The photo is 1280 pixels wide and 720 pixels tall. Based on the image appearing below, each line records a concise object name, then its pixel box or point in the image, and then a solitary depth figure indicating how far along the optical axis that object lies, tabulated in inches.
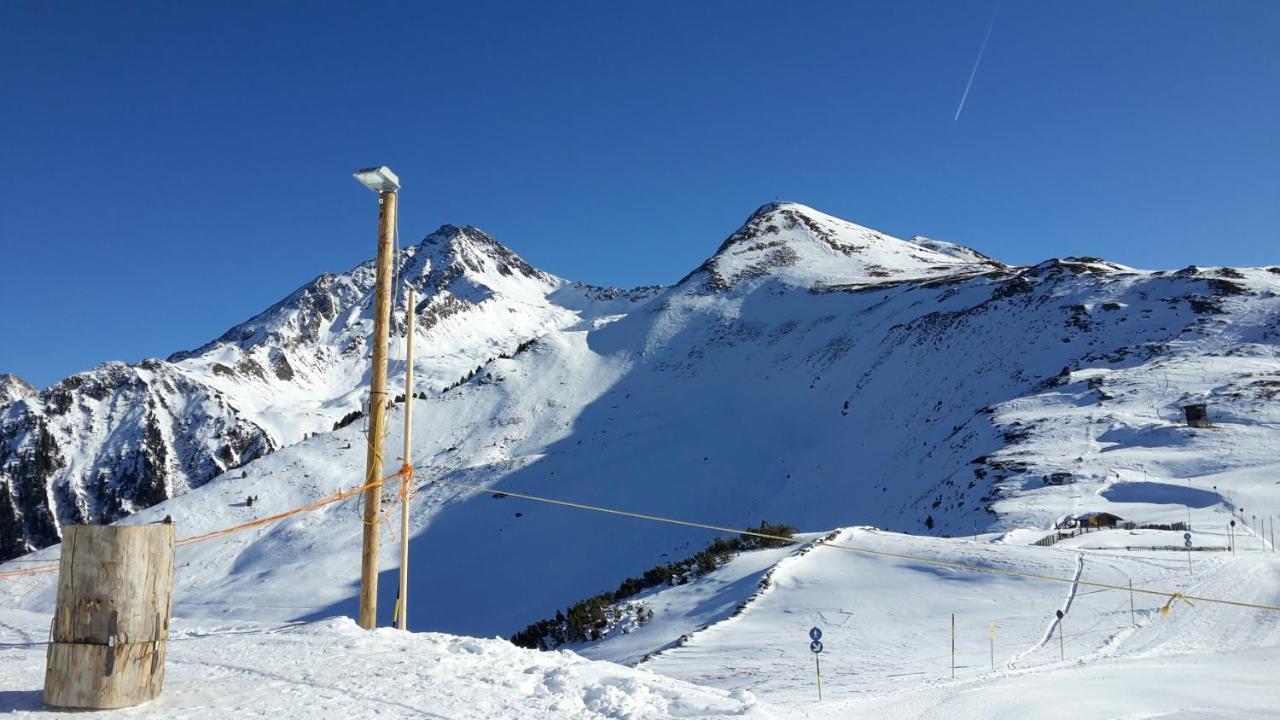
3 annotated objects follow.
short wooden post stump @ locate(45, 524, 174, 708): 251.8
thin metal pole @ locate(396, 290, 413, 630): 459.0
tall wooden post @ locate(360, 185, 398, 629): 430.6
